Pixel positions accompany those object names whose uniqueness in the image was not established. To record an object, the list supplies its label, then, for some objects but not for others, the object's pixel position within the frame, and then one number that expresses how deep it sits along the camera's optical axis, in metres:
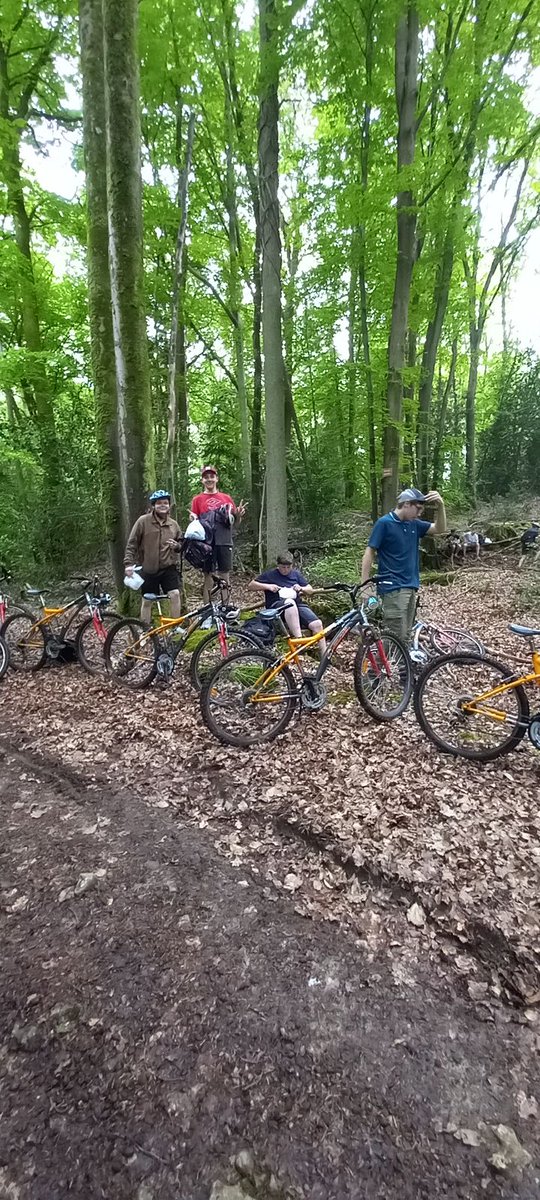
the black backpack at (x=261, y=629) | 5.20
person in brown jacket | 6.19
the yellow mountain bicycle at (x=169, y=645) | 5.44
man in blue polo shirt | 5.09
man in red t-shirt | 7.08
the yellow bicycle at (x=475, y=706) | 4.01
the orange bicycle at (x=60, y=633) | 6.45
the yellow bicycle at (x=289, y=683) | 4.63
